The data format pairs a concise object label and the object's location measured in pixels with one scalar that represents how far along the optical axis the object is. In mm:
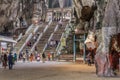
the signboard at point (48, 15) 80044
